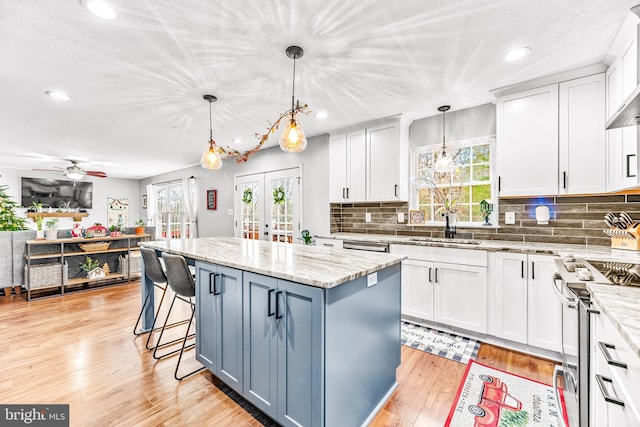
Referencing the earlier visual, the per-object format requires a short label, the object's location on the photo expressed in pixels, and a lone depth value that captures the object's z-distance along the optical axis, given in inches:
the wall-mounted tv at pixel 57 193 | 283.3
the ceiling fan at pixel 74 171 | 223.6
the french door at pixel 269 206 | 187.5
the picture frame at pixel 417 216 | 141.6
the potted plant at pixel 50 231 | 165.2
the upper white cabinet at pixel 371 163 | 137.2
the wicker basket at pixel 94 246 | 179.6
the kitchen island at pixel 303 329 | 53.7
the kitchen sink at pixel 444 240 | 110.2
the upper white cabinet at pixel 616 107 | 71.5
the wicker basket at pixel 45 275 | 157.6
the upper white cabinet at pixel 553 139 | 91.0
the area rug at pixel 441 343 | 96.2
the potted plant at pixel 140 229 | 203.4
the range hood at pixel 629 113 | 49.4
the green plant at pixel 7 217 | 171.0
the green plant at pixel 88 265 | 180.1
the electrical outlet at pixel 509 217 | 115.5
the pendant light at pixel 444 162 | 122.6
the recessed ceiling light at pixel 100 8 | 60.9
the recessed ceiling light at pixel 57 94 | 106.7
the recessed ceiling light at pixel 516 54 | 80.5
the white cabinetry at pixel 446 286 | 102.9
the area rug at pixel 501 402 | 65.6
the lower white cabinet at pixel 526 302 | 89.8
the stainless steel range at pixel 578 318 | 49.4
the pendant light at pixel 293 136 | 83.7
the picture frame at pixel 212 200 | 243.8
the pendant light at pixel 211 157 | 111.6
